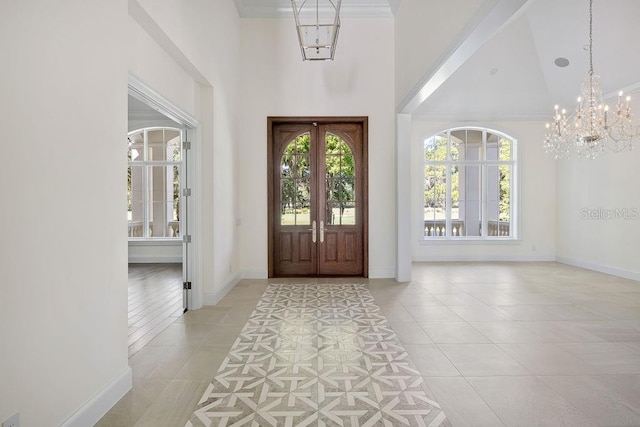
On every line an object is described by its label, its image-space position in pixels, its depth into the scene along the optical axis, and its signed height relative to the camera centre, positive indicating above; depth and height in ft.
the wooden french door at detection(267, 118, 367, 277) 21.84 +0.68
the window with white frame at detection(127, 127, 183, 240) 28.58 +2.17
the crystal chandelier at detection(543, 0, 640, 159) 18.26 +4.31
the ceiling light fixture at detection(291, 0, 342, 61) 20.81 +11.04
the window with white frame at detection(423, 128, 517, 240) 28.86 +1.89
